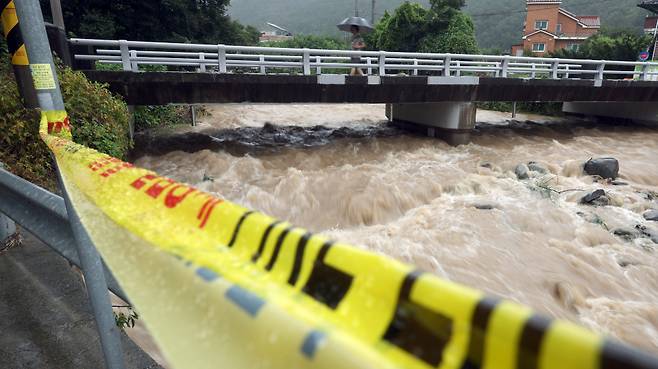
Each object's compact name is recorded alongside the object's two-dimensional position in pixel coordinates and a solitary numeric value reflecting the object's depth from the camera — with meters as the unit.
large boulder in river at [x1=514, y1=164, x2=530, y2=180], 10.43
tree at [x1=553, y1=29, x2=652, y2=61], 30.45
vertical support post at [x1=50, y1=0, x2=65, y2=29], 11.70
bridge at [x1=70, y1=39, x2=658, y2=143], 10.27
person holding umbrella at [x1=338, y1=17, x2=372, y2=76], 14.15
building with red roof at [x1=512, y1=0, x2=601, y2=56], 49.06
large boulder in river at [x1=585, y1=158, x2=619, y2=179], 10.45
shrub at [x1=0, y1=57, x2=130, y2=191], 4.99
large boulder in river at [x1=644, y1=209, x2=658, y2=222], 7.86
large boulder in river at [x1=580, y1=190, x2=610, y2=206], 8.60
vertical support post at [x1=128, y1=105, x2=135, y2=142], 11.37
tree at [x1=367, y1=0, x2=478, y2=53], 31.11
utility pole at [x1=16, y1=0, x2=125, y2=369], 1.71
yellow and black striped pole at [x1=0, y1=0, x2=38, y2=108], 2.45
